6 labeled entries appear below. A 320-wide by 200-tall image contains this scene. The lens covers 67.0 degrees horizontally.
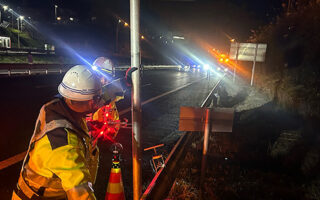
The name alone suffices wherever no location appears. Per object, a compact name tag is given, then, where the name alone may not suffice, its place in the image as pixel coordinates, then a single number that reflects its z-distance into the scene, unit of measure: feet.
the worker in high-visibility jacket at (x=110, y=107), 10.51
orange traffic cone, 7.97
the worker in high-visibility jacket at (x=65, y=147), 4.83
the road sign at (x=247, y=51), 52.94
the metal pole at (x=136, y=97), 7.82
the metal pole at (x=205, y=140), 12.90
